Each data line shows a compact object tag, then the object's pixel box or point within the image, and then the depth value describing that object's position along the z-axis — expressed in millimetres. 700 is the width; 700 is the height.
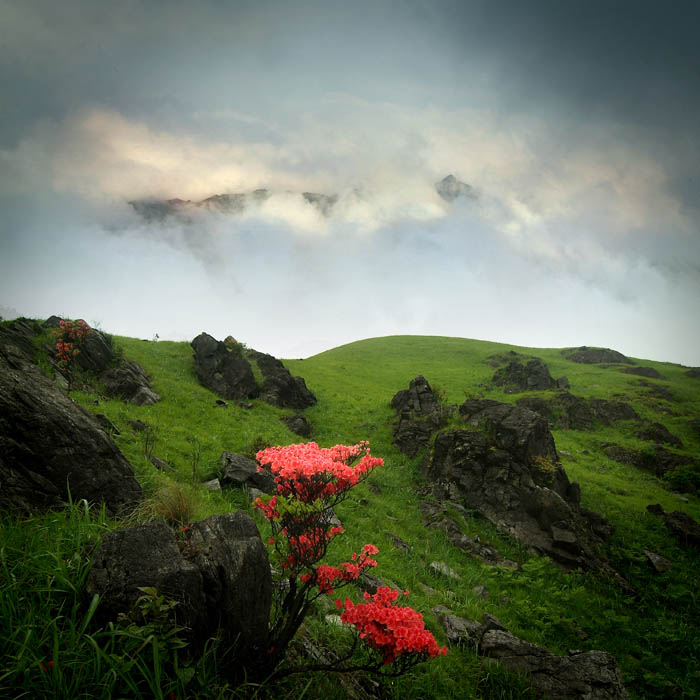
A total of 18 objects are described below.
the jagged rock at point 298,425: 24031
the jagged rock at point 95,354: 19828
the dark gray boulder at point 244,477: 12039
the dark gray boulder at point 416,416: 22594
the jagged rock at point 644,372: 56428
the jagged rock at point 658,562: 13078
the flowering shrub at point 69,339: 18312
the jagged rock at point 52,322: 23884
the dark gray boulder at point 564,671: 5906
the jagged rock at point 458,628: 7738
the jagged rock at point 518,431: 17234
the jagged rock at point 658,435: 30250
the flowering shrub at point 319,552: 3941
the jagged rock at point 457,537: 13273
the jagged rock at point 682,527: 14680
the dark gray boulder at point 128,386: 19000
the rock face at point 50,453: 6094
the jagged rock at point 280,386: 28133
